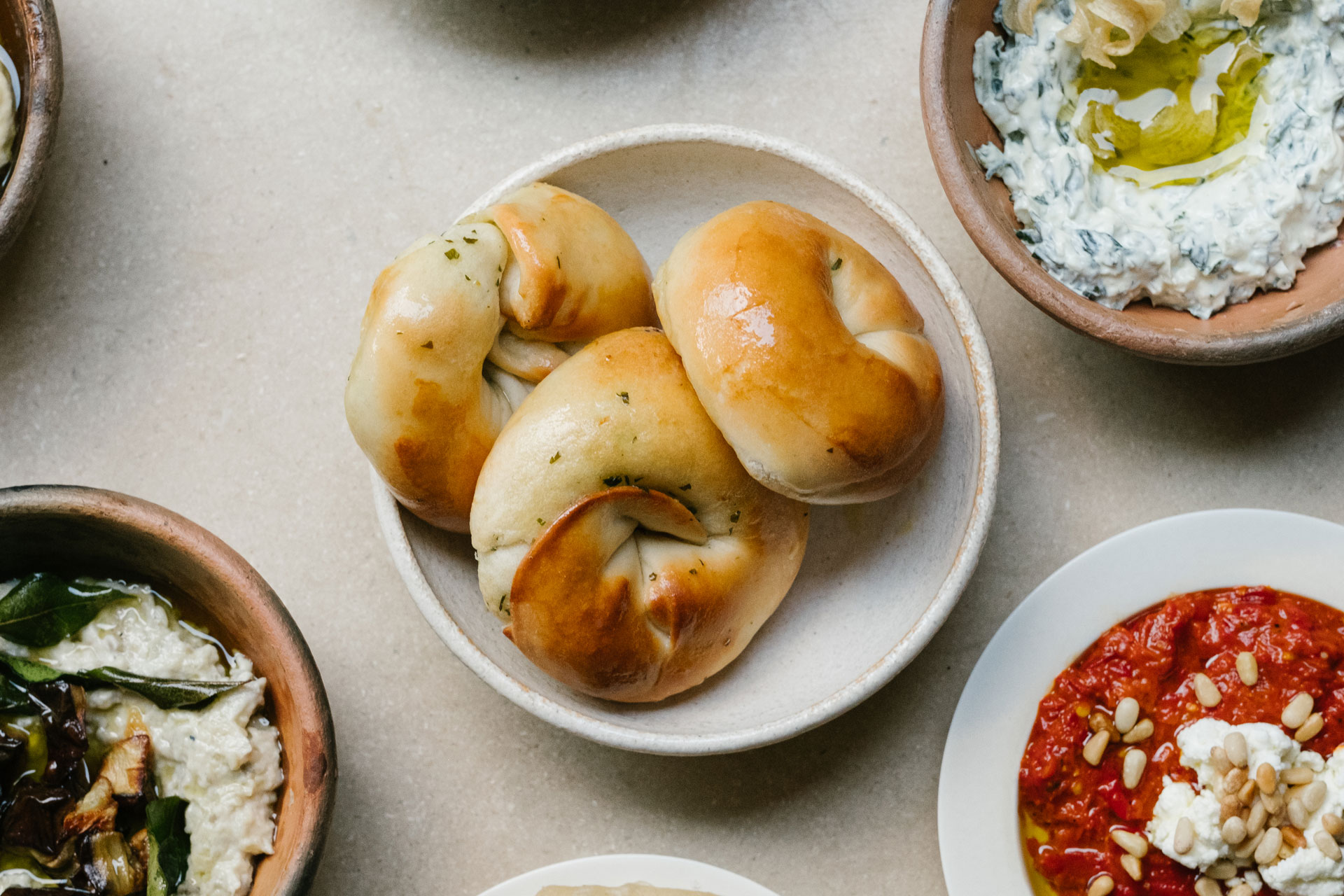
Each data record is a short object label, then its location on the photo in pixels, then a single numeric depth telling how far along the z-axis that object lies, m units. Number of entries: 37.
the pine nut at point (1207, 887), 0.80
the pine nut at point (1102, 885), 0.80
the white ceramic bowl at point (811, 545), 0.78
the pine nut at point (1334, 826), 0.79
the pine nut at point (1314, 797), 0.80
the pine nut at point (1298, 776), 0.80
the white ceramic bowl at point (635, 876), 0.79
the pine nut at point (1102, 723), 0.80
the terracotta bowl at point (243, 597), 0.76
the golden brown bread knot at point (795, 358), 0.74
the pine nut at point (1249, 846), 0.80
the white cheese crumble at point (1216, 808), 0.79
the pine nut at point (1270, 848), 0.80
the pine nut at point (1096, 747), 0.80
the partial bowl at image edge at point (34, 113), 0.78
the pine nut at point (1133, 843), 0.80
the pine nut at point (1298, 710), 0.80
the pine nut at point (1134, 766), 0.80
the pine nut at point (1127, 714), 0.80
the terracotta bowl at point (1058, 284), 0.77
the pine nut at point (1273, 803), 0.80
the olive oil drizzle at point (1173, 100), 0.80
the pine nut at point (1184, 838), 0.79
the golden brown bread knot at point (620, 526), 0.75
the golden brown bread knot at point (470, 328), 0.75
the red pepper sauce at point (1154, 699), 0.80
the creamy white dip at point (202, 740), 0.77
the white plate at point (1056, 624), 0.80
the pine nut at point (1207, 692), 0.80
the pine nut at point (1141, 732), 0.80
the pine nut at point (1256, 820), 0.79
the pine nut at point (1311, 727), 0.80
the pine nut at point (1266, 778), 0.79
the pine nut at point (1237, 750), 0.79
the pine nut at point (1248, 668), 0.80
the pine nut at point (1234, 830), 0.79
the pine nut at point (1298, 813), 0.80
